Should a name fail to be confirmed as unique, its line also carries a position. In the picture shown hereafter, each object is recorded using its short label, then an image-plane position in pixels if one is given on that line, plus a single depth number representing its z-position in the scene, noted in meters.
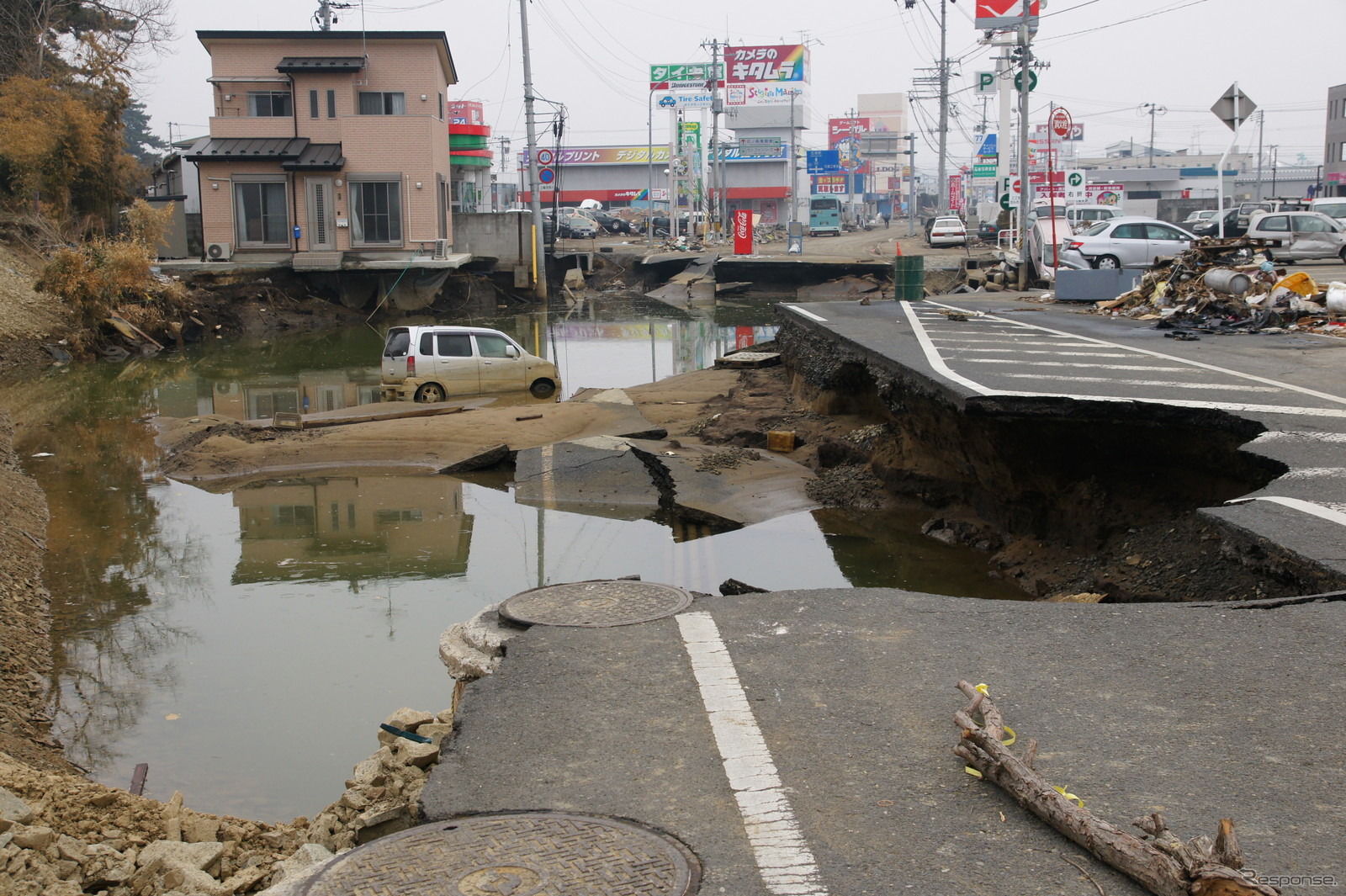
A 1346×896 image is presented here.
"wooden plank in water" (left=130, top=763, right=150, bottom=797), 6.10
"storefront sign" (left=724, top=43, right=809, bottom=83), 98.50
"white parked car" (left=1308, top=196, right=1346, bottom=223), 38.53
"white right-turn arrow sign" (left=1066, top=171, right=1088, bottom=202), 33.78
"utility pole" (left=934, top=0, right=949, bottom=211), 65.19
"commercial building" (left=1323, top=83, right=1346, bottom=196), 73.25
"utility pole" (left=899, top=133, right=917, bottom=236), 78.76
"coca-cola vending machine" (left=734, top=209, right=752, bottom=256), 48.62
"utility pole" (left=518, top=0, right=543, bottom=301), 43.25
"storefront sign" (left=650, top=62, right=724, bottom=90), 82.31
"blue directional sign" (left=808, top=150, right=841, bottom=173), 101.88
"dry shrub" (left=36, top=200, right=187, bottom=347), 26.28
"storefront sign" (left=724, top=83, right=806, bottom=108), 102.69
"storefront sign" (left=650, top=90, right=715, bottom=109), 82.19
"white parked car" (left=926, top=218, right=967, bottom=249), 52.00
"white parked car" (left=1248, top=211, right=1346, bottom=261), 30.64
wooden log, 2.84
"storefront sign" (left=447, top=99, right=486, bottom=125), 82.72
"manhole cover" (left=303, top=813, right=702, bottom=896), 3.19
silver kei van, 18.30
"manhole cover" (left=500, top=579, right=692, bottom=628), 5.40
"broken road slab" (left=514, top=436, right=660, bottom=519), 12.74
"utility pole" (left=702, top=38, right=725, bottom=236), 66.62
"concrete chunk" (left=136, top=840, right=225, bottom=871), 4.56
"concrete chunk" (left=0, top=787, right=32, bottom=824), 4.55
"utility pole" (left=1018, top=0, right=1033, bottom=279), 32.50
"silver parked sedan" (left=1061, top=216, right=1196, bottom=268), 29.28
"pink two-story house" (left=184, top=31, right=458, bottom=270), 39.62
